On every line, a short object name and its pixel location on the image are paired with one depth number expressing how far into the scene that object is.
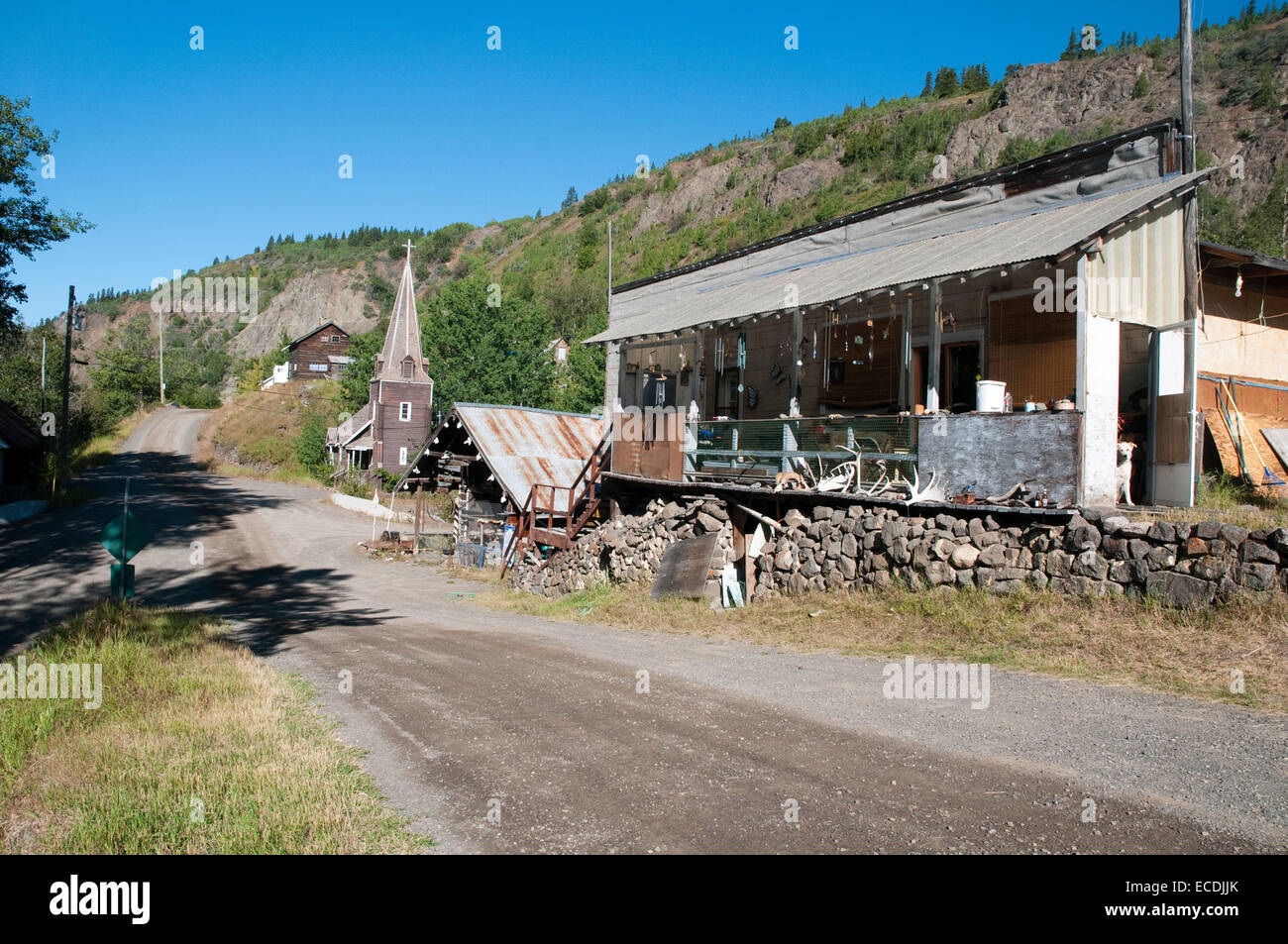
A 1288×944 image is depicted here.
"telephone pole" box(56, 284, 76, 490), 35.59
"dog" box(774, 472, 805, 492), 14.44
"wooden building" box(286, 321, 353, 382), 83.12
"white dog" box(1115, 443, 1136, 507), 11.34
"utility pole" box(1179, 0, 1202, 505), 11.80
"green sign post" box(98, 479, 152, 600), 10.86
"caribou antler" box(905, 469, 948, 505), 11.89
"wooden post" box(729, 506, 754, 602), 15.83
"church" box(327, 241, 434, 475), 53.94
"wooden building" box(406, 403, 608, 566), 23.21
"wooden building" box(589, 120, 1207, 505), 10.96
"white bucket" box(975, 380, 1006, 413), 11.57
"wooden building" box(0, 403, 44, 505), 32.91
